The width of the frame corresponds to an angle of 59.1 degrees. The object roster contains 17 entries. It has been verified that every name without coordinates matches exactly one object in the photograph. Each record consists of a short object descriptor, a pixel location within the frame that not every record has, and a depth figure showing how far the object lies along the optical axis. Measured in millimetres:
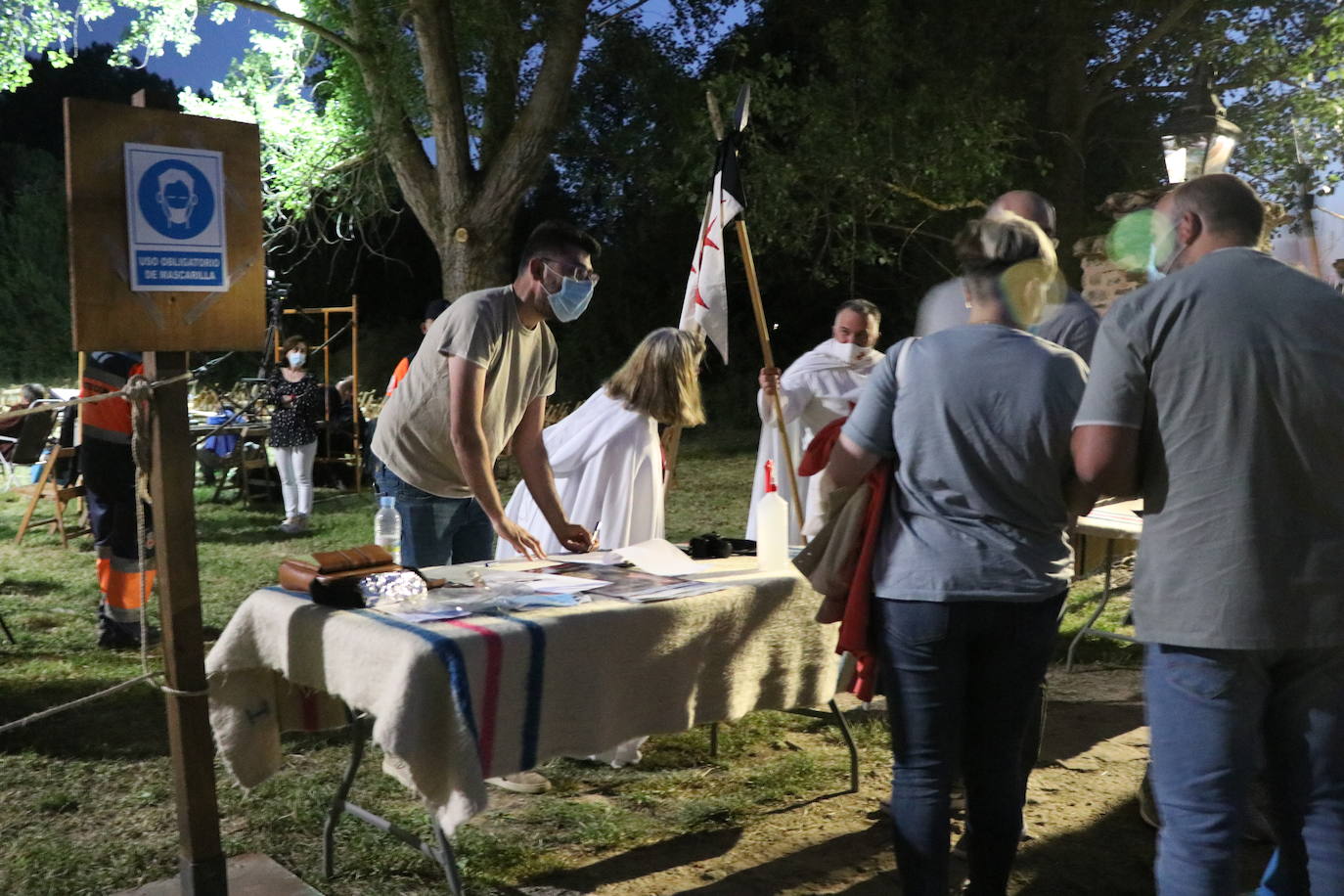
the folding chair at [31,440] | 8758
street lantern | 5445
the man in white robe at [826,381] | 6555
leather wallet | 2852
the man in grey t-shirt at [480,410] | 3521
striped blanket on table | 2566
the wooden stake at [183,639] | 2643
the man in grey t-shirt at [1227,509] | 2066
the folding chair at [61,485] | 8664
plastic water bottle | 3672
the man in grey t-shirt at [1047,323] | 2926
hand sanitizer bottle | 3453
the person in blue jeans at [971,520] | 2402
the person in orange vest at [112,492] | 5770
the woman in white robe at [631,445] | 4516
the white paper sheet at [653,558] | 3430
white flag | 4504
